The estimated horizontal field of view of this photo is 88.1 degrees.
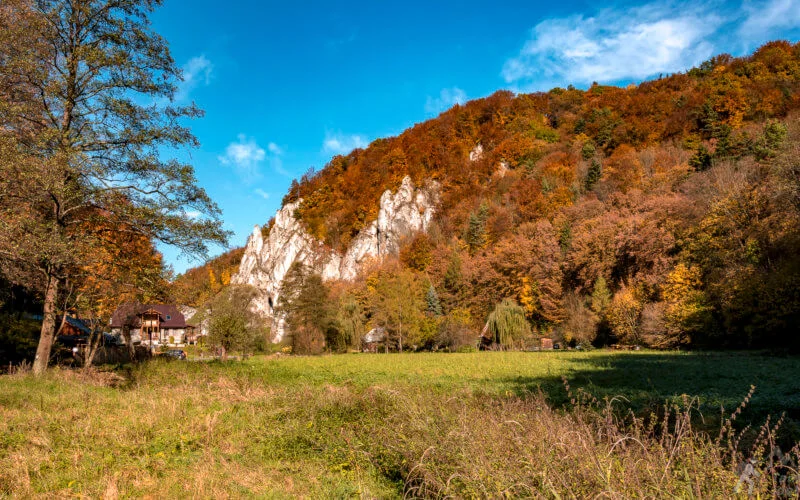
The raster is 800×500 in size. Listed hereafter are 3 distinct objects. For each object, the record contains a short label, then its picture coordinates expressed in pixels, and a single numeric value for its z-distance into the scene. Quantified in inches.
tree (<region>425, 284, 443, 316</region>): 2304.4
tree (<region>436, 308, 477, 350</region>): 1803.5
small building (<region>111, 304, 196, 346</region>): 2625.5
